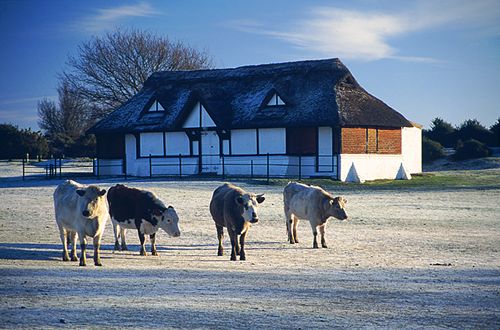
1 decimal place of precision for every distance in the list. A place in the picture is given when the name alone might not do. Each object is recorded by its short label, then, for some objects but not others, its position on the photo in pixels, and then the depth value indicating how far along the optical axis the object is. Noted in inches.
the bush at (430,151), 2984.7
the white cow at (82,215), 602.2
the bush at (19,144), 3287.4
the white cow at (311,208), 777.3
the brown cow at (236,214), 665.6
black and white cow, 690.8
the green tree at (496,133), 3189.0
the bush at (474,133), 3222.9
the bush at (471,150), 2842.0
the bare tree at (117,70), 3058.6
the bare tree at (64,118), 4126.5
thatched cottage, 1905.8
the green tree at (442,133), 3417.8
